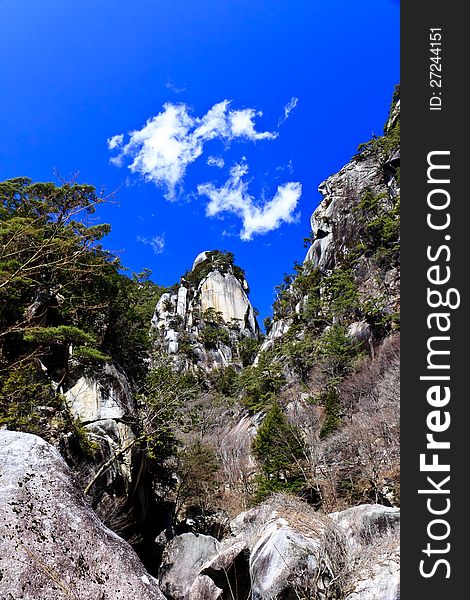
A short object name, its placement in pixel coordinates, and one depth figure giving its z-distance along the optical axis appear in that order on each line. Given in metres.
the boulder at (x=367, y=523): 8.20
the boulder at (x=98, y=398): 13.47
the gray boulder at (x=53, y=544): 3.46
